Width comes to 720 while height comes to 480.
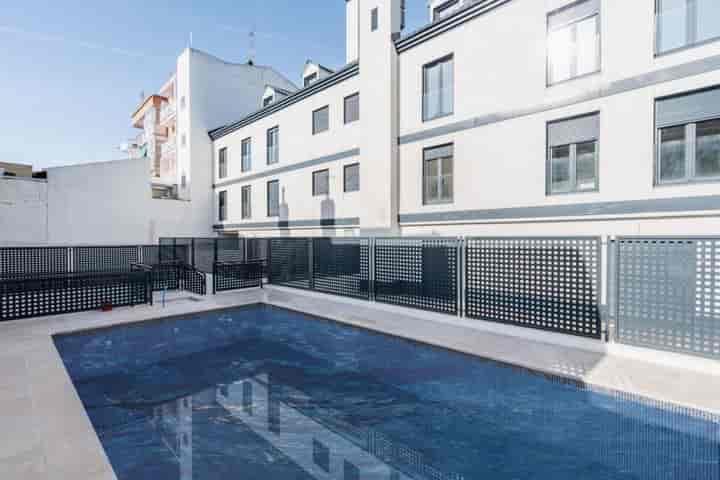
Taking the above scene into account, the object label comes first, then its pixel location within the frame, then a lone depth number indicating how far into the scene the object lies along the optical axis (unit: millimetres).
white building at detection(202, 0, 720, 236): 7203
